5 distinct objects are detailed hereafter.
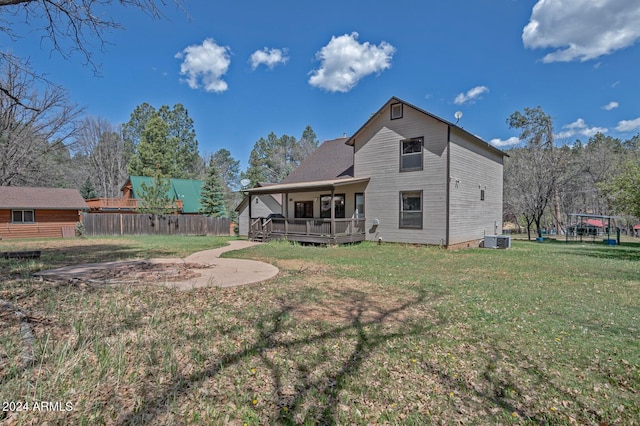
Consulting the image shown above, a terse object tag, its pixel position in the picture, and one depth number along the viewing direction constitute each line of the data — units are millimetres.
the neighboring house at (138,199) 29891
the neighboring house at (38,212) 20734
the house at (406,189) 13703
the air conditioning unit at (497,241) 15317
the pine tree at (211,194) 28984
